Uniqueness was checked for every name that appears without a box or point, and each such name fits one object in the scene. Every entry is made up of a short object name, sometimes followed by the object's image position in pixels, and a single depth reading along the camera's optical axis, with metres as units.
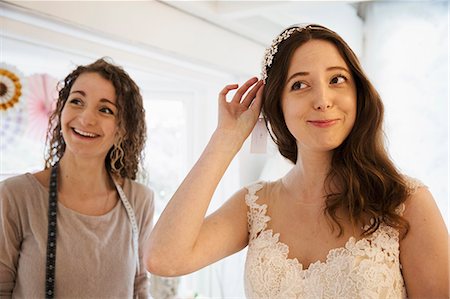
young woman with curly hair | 1.31
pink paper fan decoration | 1.75
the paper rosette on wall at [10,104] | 1.63
